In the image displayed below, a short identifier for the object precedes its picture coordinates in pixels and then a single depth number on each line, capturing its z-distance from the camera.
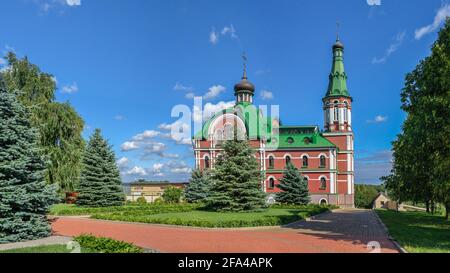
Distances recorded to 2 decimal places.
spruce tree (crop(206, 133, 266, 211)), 25.23
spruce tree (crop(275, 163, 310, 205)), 36.47
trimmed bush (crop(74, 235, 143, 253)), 9.66
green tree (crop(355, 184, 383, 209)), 71.94
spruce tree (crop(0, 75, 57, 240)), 12.31
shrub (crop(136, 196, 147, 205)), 42.61
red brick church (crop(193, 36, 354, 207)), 46.00
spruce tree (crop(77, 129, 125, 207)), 28.42
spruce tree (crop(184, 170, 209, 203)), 39.78
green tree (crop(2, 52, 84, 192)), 28.02
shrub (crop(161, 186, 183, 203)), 42.91
